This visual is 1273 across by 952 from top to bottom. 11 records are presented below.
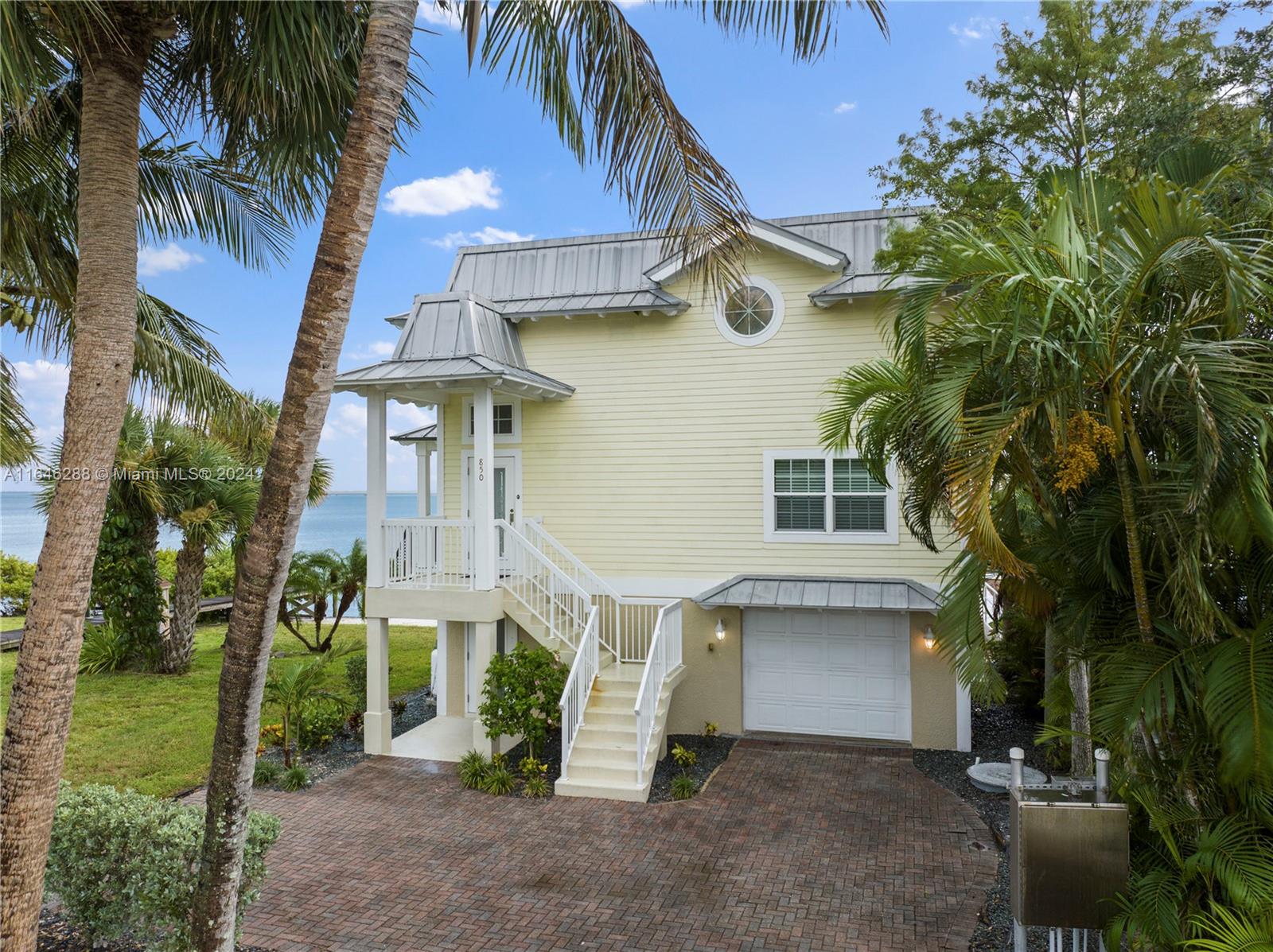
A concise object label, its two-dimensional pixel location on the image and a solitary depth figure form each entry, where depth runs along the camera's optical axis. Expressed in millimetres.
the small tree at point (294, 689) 10547
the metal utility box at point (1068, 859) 4680
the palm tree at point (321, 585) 18781
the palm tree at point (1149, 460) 4246
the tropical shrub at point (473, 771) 10031
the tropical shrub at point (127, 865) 5535
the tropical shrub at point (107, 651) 16438
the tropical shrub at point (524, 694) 10195
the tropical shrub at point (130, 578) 16031
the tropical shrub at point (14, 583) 23938
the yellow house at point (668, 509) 11242
